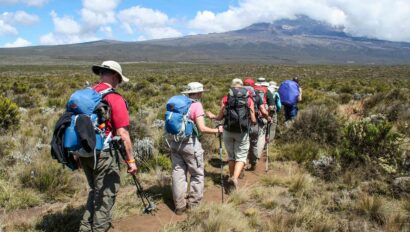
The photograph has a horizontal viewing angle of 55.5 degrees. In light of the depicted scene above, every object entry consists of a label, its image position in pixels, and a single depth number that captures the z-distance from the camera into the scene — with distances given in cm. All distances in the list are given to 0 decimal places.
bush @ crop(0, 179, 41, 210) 546
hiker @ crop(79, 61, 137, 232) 410
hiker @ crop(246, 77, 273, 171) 711
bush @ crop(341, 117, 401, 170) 675
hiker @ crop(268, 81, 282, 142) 825
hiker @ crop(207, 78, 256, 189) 603
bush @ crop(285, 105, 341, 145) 892
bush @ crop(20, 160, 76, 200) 598
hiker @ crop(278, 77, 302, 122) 941
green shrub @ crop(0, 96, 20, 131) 966
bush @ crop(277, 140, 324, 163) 784
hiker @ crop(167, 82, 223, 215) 528
